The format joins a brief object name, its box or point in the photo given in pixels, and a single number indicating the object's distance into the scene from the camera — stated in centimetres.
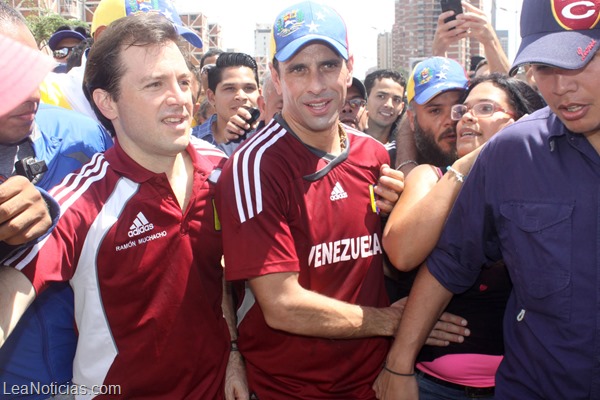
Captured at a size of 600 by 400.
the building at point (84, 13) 3246
